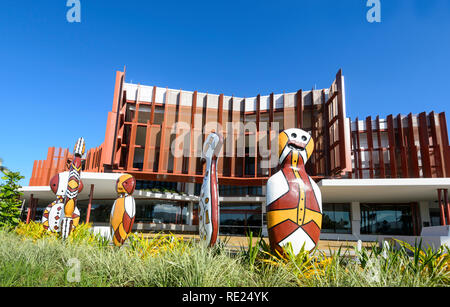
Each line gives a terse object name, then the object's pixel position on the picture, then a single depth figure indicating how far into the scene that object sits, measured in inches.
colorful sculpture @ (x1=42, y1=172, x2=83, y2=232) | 424.8
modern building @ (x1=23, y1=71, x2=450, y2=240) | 975.0
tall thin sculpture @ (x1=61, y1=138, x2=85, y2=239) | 352.4
